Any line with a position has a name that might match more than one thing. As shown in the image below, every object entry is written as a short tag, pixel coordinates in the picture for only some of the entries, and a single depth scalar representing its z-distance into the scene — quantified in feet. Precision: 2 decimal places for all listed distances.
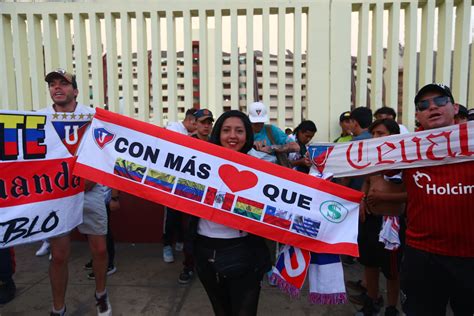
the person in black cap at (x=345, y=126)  15.38
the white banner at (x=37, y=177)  8.41
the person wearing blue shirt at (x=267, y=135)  13.03
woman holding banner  7.10
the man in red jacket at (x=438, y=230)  6.50
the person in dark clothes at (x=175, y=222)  15.25
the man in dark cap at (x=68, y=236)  9.59
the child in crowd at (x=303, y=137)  15.40
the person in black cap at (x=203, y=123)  13.52
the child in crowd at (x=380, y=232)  8.87
